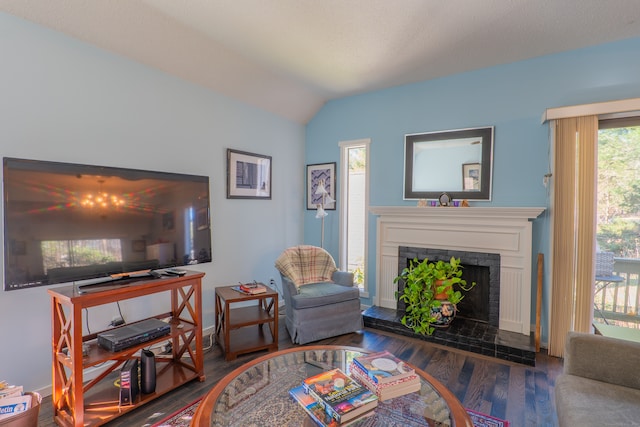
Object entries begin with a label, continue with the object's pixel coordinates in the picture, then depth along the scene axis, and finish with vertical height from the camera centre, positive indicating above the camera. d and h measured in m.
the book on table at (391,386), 1.40 -0.83
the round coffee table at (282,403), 1.27 -0.87
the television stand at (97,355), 1.63 -0.85
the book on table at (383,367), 1.44 -0.78
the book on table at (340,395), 1.27 -0.82
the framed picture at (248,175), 3.19 +0.35
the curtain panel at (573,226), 2.50 -0.16
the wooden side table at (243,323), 2.54 -0.98
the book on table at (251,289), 2.73 -0.74
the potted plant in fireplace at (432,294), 2.92 -0.84
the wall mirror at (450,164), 3.07 +0.45
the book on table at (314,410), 1.24 -0.86
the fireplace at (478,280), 2.94 -0.72
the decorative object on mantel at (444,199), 3.20 +0.08
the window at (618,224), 2.53 -0.15
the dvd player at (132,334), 1.80 -0.78
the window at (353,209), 3.87 -0.03
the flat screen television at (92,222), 1.64 -0.09
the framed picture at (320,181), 3.98 +0.33
